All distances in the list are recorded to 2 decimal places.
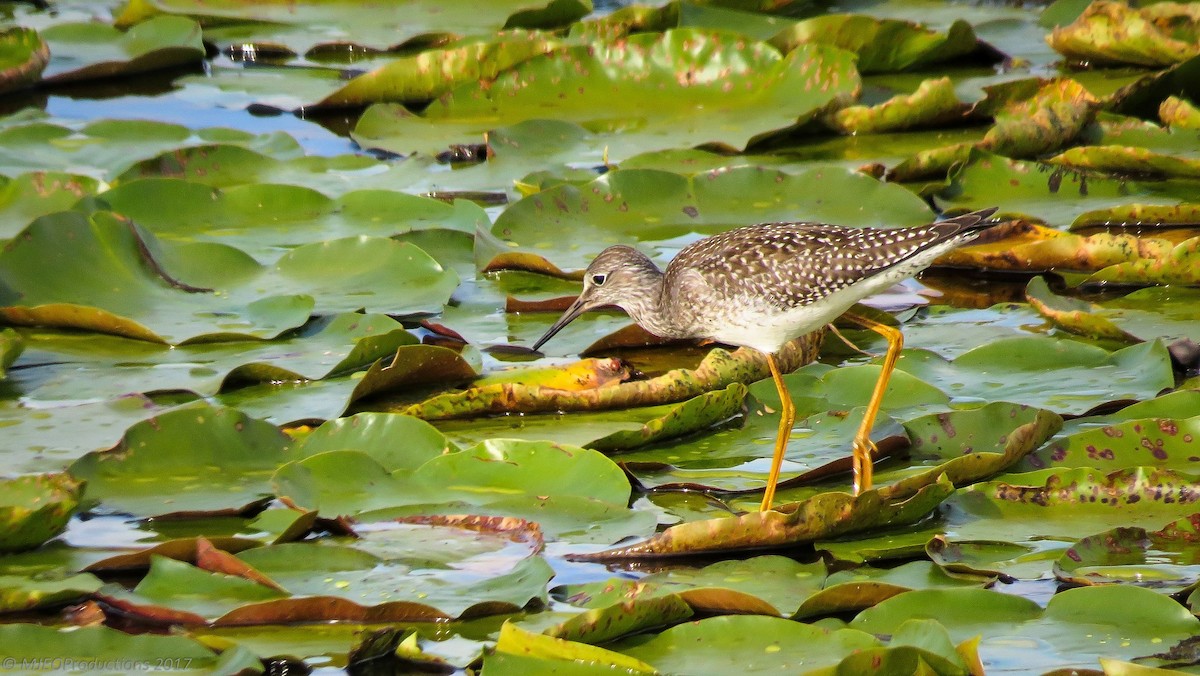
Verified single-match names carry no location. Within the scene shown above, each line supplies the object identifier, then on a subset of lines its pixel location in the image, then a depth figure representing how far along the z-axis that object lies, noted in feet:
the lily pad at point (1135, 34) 57.47
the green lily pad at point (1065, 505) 28.60
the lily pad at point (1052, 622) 23.77
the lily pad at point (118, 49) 63.98
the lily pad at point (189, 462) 30.89
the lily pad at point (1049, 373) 34.65
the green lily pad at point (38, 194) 47.39
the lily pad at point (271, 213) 46.83
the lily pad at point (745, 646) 23.95
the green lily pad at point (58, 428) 32.42
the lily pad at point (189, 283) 39.40
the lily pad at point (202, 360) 36.29
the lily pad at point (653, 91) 56.34
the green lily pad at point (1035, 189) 47.01
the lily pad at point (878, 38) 60.23
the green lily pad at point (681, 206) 46.06
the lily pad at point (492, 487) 30.17
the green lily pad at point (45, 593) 26.25
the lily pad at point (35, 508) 28.02
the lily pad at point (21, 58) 60.75
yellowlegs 35.40
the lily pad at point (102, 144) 52.80
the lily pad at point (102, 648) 24.14
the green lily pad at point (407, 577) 25.81
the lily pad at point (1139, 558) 26.17
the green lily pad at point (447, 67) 60.13
